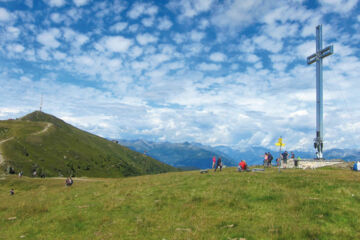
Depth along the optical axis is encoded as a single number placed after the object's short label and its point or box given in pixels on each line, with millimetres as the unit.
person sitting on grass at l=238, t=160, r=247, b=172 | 36634
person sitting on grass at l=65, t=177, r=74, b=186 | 43094
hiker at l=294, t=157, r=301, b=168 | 48056
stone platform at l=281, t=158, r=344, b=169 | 47669
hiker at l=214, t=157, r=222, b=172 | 41656
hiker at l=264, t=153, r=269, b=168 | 45922
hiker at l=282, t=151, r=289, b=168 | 41056
